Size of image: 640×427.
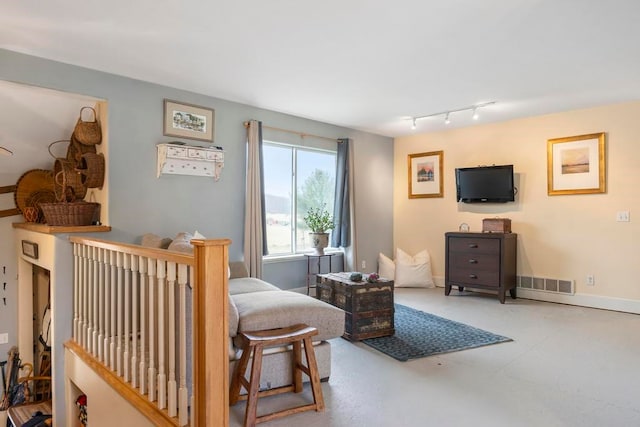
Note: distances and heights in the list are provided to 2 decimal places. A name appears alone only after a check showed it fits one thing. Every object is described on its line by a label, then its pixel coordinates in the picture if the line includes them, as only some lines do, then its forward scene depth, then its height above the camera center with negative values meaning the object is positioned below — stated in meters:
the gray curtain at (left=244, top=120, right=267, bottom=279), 4.44 +0.07
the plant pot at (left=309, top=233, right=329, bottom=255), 5.00 -0.36
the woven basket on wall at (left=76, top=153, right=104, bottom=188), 3.45 +0.40
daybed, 2.39 -0.70
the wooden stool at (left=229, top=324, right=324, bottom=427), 2.12 -0.92
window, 5.02 +0.32
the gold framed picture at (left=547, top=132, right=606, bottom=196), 4.59 +0.61
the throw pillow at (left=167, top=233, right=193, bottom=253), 2.51 -0.22
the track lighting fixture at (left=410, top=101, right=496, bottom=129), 4.60 +1.31
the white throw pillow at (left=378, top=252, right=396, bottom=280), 6.00 -0.84
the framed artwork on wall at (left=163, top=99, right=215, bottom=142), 3.92 +0.98
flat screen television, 5.19 +0.42
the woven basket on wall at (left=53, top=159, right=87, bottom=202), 3.36 +0.28
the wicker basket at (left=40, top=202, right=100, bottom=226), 3.08 +0.00
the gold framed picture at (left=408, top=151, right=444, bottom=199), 6.01 +0.63
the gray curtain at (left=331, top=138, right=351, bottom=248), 5.54 +0.15
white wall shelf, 3.83 +0.56
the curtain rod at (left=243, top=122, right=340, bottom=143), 4.78 +1.09
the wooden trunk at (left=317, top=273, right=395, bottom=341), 3.38 -0.83
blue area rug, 3.19 -1.13
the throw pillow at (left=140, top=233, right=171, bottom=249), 3.19 -0.24
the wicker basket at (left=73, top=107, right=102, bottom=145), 3.48 +0.74
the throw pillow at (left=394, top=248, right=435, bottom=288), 5.86 -0.91
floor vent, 4.84 -0.92
